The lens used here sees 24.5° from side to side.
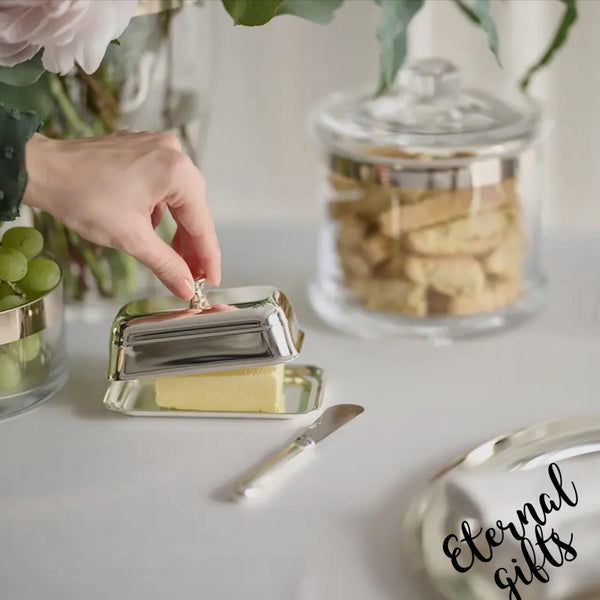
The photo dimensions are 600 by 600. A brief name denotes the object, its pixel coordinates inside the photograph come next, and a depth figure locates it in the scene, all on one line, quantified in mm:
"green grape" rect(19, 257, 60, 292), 995
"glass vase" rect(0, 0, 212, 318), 1077
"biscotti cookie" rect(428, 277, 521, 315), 1113
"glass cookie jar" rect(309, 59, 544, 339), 1087
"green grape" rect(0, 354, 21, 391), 974
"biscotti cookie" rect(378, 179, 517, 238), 1086
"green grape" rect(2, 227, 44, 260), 1011
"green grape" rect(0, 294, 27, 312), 970
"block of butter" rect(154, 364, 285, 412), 977
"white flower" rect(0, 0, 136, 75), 847
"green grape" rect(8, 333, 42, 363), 974
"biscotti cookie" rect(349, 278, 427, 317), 1109
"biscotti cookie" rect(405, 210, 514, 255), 1086
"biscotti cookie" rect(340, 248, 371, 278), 1120
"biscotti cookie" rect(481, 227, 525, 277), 1108
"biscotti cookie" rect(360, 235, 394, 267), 1103
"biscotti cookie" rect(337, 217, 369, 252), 1116
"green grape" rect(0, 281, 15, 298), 986
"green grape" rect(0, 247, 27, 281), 971
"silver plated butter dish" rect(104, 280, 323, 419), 958
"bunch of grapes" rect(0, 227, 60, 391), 973
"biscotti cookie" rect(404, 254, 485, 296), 1094
